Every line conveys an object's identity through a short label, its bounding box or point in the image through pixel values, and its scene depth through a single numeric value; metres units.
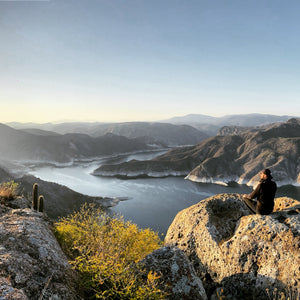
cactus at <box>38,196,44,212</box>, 10.83
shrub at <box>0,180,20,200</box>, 9.45
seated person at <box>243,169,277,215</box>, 6.45
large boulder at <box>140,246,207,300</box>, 5.26
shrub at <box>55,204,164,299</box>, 4.99
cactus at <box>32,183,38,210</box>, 10.87
